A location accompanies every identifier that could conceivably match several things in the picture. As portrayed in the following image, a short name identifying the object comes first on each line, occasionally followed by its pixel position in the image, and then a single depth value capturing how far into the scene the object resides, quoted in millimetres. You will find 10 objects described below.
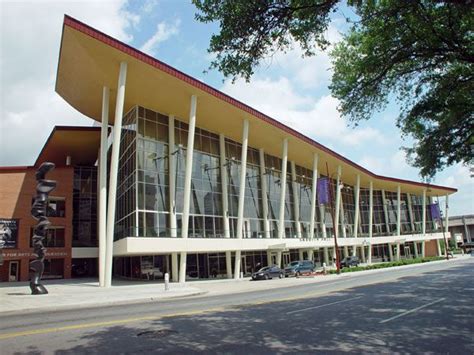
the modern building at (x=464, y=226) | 110375
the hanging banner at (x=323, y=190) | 45438
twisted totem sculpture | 21328
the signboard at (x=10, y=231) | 39812
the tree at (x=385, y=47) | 8625
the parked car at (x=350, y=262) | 51406
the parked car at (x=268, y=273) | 36094
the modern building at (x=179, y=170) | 29406
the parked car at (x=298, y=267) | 39875
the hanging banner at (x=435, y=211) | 67438
